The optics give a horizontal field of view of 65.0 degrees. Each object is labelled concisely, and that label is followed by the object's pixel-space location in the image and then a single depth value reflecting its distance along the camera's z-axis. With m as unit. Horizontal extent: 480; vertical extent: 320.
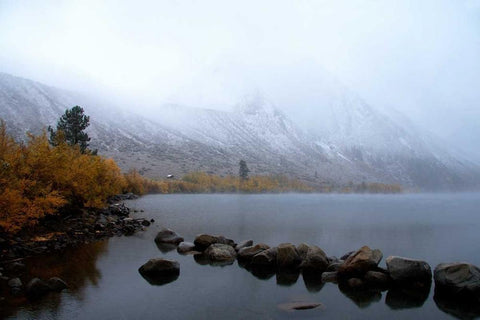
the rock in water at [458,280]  26.36
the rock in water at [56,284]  24.84
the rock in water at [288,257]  33.62
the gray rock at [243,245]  39.29
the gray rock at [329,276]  30.01
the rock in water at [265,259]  34.30
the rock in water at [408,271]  28.98
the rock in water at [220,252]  36.50
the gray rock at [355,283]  28.34
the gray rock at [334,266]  32.11
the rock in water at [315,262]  32.41
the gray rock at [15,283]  24.52
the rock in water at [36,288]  23.50
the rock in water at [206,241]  40.44
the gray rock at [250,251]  36.16
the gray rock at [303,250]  34.81
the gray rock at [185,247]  39.66
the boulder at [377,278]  28.81
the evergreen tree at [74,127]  81.62
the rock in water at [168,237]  44.00
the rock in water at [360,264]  29.92
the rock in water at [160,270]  29.56
